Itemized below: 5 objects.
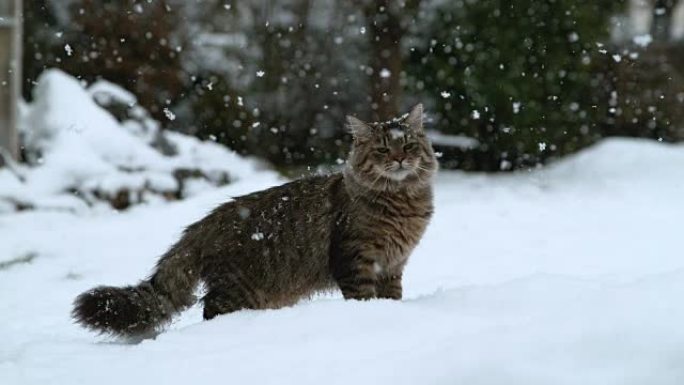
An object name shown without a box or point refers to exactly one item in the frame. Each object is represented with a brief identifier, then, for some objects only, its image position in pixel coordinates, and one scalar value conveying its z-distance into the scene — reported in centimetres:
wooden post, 967
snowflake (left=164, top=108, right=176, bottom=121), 1123
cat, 410
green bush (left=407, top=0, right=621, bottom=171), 1081
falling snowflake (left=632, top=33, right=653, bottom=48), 1227
